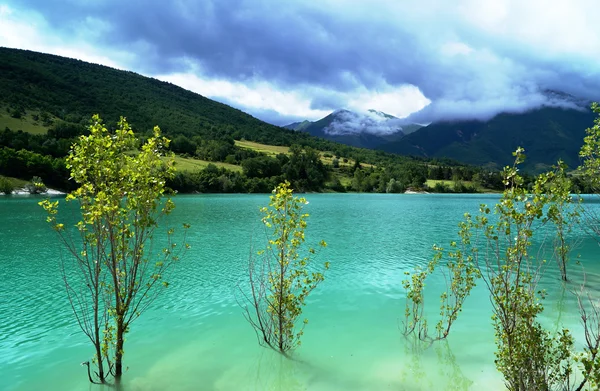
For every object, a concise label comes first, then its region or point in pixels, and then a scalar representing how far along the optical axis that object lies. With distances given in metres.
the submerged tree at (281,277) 11.60
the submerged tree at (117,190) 9.44
